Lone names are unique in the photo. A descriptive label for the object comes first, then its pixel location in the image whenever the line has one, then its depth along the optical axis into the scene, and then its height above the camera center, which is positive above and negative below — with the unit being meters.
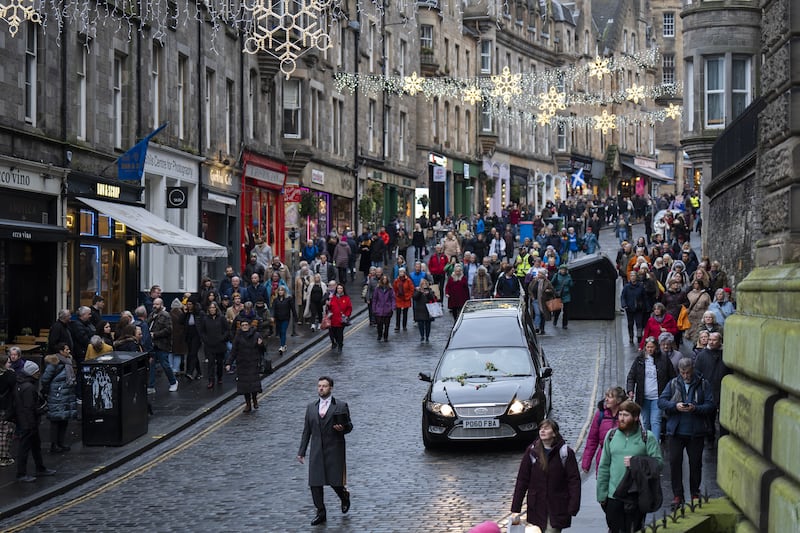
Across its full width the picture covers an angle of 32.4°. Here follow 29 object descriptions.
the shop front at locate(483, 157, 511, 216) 78.38 +4.09
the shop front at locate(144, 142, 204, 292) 35.75 +1.26
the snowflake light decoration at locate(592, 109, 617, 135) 51.39 +5.05
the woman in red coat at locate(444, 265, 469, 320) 34.66 -0.93
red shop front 44.28 +1.72
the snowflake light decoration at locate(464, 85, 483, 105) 43.59 +5.11
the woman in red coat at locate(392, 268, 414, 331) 33.97 -0.94
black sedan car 18.89 -1.86
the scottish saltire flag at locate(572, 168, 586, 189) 84.10 +4.56
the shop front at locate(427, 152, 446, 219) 68.50 +3.61
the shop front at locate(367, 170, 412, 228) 59.17 +2.75
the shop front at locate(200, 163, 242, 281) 40.28 +1.26
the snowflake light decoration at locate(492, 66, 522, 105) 43.28 +5.54
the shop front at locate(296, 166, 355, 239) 50.59 +2.20
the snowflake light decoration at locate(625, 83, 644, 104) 44.10 +5.23
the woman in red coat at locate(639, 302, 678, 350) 22.23 -1.10
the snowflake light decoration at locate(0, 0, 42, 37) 26.48 +4.62
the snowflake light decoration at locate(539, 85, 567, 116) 44.79 +5.15
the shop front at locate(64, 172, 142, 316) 30.20 +0.07
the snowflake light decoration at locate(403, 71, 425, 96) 39.31 +4.91
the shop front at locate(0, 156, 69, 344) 26.94 +0.10
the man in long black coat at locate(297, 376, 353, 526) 15.10 -2.11
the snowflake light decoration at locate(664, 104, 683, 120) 48.19 +5.11
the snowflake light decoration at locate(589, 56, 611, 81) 42.75 +5.93
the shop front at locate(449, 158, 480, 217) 74.44 +3.75
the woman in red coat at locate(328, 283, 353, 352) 30.02 -1.29
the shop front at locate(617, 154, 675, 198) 102.44 +5.95
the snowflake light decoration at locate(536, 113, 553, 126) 53.35 +5.34
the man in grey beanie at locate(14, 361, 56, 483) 17.66 -2.20
